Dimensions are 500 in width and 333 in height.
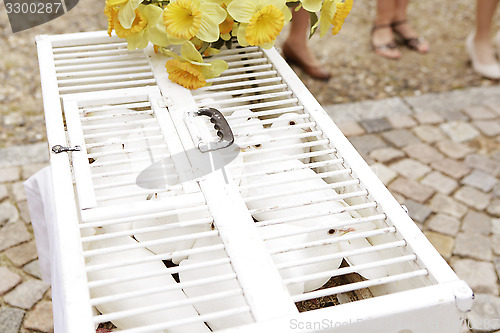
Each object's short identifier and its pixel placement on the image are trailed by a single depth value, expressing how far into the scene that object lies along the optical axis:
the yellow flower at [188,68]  1.31
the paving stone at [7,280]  1.85
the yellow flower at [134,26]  1.33
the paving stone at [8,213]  2.10
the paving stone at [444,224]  2.13
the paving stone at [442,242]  2.04
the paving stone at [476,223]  2.14
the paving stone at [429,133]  2.67
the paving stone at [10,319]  1.71
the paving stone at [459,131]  2.69
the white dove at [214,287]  0.88
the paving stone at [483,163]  2.46
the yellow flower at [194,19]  1.22
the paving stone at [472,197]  2.27
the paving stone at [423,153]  2.53
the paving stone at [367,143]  2.57
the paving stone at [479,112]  2.85
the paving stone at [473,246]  2.02
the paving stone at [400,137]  2.64
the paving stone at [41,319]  1.72
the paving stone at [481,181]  2.36
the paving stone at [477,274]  1.88
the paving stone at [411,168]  2.43
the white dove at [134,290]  0.92
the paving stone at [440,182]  2.36
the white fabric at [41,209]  1.49
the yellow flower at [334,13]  1.33
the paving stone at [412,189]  2.30
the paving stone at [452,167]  2.45
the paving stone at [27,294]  1.80
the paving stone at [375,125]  2.71
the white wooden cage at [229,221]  0.83
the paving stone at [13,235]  2.01
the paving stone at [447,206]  2.23
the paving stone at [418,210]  2.19
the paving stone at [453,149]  2.57
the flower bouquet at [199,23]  1.25
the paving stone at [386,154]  2.52
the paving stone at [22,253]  1.95
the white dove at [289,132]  1.23
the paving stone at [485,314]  1.72
